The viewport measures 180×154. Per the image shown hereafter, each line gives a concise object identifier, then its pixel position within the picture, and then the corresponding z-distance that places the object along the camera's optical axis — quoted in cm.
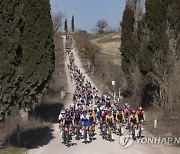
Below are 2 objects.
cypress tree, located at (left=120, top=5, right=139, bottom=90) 4009
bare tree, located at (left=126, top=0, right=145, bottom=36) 4112
